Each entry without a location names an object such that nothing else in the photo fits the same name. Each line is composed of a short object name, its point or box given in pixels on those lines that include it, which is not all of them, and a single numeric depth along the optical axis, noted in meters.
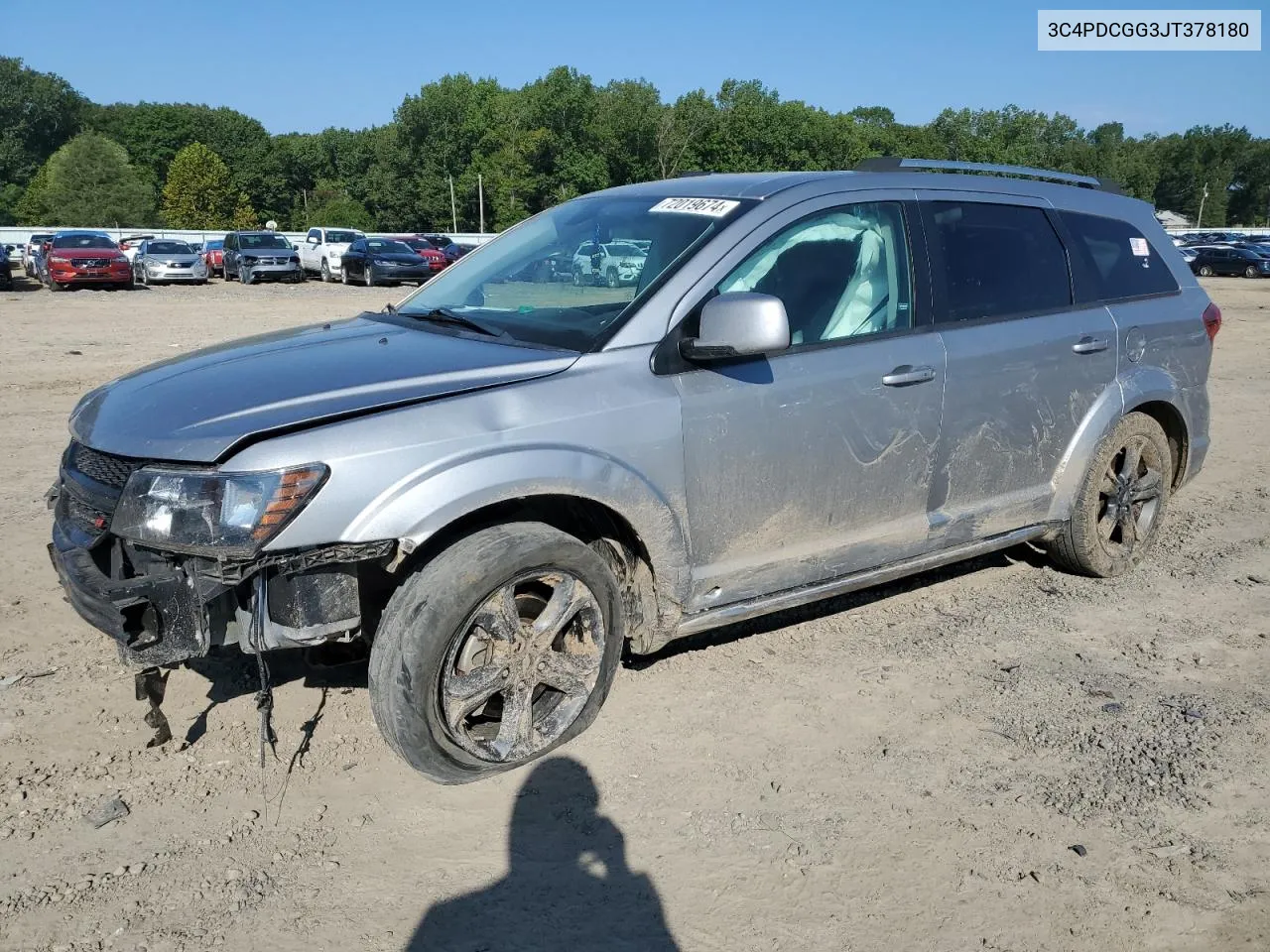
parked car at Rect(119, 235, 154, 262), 41.59
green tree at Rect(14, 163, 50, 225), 79.19
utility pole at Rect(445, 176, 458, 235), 88.62
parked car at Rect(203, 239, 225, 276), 35.59
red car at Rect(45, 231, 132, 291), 27.70
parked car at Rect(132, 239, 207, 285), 30.56
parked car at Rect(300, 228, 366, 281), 35.47
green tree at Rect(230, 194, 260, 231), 90.93
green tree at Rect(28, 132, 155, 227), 75.00
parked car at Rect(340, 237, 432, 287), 32.31
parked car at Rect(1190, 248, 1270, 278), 41.50
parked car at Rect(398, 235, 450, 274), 34.44
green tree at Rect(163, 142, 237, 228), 88.75
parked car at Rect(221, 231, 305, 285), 32.47
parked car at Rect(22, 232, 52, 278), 32.06
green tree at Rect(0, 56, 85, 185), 100.81
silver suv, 3.06
